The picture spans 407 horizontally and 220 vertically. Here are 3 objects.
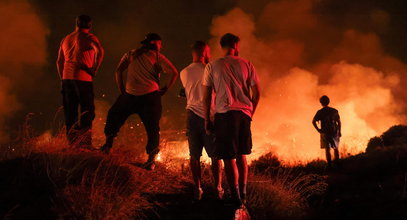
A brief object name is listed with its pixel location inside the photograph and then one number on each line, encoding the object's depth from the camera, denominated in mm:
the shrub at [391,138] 12516
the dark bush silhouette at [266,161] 11992
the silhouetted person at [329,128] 10922
